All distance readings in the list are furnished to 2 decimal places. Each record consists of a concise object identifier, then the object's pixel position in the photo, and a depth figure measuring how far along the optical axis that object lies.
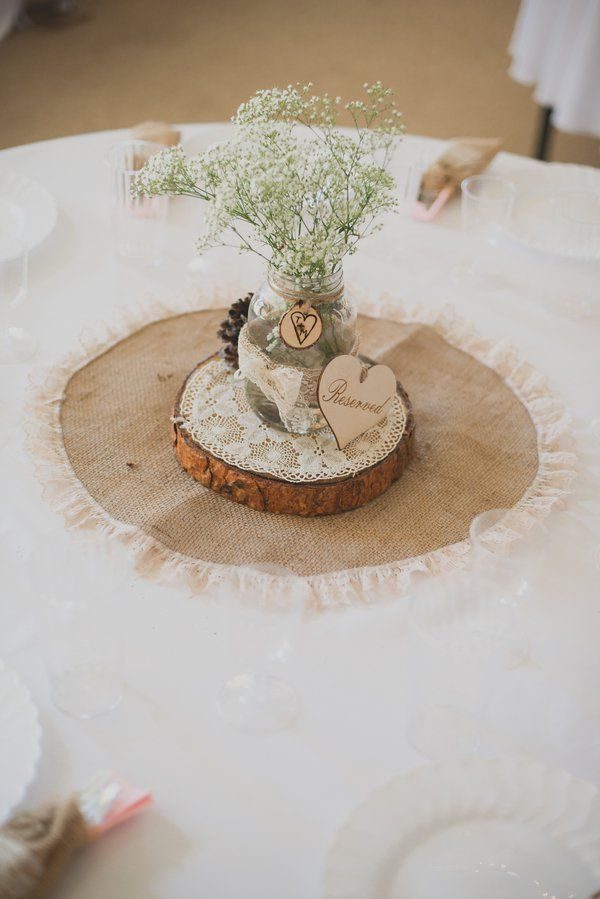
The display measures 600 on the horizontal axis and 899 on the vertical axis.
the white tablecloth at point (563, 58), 2.92
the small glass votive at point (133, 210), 1.71
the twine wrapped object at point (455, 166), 1.97
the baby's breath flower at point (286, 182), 1.16
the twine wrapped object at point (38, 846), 0.80
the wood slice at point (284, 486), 1.30
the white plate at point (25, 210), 1.79
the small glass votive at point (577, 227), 1.76
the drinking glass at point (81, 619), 0.94
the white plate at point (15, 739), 0.90
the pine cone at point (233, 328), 1.44
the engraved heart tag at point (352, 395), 1.28
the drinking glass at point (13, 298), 1.46
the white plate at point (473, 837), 0.87
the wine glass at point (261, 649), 0.93
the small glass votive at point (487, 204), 1.74
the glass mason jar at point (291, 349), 1.26
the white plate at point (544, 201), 1.86
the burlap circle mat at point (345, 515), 1.25
